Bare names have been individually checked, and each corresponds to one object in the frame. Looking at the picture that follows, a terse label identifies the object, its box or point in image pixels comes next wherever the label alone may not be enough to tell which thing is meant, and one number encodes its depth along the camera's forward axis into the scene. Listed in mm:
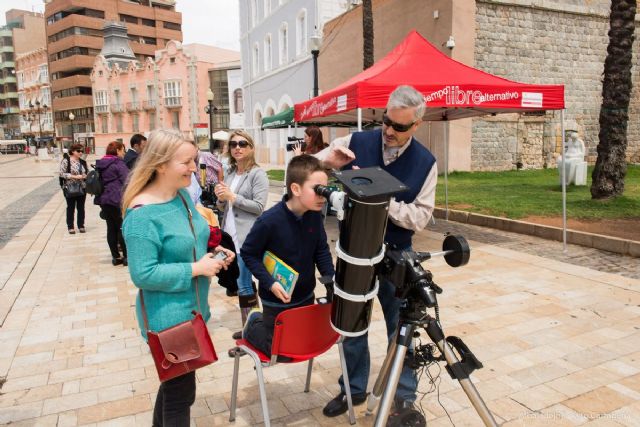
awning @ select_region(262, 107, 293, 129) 12602
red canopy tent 6566
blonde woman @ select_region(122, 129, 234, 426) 1970
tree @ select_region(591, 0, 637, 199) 9219
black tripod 1959
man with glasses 2475
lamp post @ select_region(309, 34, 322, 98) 14742
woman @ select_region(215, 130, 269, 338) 3965
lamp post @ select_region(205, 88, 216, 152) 25242
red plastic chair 2393
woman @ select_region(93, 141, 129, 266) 6543
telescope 1895
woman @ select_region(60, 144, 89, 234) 8578
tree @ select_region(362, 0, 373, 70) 14164
